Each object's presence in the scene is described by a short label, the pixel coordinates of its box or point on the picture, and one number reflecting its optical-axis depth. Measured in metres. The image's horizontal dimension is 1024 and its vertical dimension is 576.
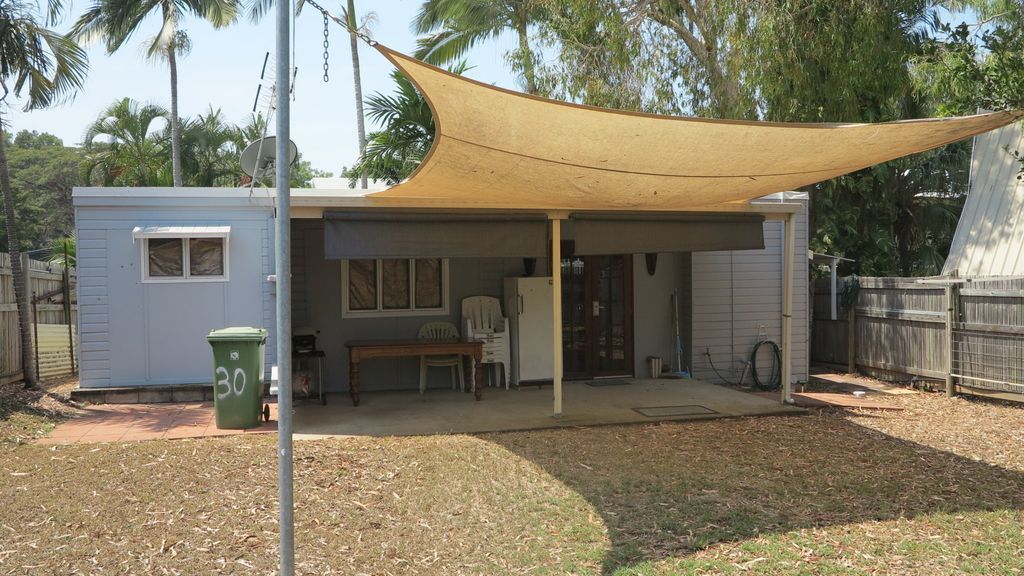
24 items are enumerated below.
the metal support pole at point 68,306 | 11.38
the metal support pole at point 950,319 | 8.91
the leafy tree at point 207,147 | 19.73
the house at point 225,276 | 8.23
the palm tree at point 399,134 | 11.24
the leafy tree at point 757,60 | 10.91
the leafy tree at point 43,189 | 27.78
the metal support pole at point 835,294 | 11.24
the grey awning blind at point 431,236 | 6.92
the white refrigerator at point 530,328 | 9.18
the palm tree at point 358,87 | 17.78
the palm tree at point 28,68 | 8.95
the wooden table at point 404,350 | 7.92
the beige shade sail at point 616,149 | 4.37
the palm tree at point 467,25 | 14.12
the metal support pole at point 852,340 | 11.10
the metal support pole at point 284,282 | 2.71
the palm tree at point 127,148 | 18.48
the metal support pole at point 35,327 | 10.09
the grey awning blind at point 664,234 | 7.48
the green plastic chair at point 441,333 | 9.16
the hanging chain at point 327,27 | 3.10
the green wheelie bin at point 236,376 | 6.96
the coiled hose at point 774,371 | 10.07
